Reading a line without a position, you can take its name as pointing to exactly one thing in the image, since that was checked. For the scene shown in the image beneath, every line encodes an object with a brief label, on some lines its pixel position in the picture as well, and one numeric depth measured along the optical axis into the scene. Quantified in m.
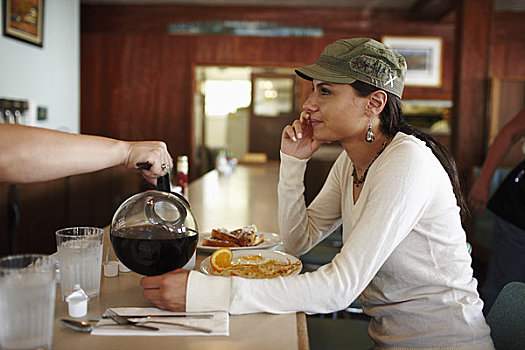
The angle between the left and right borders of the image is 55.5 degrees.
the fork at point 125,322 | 0.95
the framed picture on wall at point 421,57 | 6.60
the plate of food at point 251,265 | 1.24
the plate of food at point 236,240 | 1.55
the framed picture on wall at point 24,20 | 4.38
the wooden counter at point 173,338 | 0.90
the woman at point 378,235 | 1.08
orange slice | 1.28
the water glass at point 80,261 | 1.08
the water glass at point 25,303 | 0.82
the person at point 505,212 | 2.70
